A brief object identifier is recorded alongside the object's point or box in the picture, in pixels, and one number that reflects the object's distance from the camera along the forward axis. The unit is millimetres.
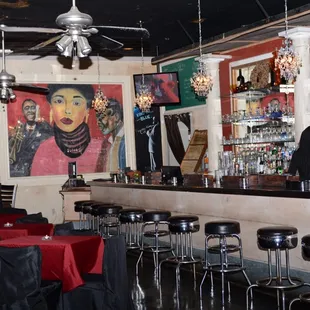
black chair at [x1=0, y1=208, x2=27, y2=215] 8344
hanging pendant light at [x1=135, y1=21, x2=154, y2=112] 10438
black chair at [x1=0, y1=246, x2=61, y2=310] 4426
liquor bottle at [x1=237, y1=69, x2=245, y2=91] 9160
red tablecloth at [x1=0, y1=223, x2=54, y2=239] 6277
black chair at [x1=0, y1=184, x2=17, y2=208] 10363
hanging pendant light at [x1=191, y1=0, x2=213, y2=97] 8445
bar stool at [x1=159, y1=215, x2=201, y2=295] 6348
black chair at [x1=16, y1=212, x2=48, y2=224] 6891
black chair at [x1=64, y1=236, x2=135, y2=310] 4906
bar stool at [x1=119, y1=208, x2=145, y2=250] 7469
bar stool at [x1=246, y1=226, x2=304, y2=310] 5148
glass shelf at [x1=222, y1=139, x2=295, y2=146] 8044
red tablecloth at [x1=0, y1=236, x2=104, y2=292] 4773
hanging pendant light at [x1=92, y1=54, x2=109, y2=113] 11164
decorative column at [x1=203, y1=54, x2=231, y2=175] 9859
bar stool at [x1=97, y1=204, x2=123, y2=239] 8086
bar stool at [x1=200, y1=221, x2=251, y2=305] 5832
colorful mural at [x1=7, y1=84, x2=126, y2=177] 11602
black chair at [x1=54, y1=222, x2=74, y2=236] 5770
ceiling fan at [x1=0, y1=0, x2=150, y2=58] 4695
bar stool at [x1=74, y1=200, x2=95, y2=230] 9219
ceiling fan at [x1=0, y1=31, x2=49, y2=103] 7816
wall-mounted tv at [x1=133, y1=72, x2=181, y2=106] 11445
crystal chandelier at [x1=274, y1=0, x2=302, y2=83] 6703
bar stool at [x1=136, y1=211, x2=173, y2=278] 6957
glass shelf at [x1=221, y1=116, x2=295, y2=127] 8312
